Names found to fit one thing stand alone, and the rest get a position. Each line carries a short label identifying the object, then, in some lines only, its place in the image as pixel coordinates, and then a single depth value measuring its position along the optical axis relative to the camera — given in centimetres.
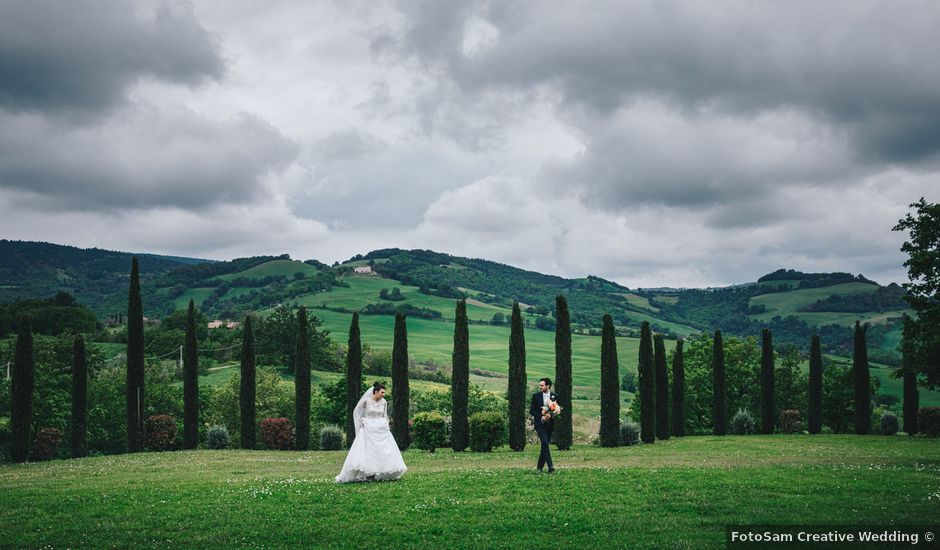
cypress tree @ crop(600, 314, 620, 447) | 3788
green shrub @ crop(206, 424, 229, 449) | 3762
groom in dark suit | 1792
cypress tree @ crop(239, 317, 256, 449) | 3984
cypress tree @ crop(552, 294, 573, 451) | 3581
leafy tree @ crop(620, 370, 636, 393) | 10419
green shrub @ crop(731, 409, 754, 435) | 4794
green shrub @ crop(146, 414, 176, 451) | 3816
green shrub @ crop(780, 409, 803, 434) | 4959
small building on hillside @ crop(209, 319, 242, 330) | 10494
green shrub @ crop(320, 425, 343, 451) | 3703
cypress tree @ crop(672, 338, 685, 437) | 4669
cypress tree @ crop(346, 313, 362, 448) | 3956
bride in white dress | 1684
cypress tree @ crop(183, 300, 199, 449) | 3922
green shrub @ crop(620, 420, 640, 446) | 3972
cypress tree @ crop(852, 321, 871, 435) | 4778
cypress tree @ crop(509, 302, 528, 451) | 3672
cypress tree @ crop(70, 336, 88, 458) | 3606
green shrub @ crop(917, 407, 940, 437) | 4353
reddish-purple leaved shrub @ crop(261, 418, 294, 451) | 4034
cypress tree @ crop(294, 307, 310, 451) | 3941
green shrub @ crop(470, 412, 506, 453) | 3375
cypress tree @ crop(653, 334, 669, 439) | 4328
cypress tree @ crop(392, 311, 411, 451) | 3835
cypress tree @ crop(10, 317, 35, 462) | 3316
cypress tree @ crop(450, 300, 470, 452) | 3662
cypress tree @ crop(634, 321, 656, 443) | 4059
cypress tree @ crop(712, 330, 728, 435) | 4900
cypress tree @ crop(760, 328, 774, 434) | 4916
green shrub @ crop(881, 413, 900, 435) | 4603
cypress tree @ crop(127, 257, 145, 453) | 3716
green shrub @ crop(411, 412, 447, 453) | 3578
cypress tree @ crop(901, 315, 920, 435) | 4668
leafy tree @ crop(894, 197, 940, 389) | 2303
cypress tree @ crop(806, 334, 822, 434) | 4900
